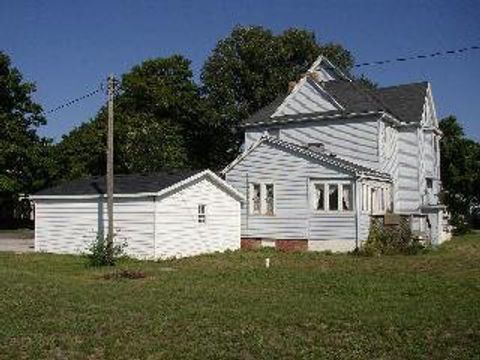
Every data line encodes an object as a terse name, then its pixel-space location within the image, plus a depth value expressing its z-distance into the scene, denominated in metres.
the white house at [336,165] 29.00
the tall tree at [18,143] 47.69
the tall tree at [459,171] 46.38
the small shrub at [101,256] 22.84
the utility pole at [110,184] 22.92
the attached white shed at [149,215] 25.69
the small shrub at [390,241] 26.88
